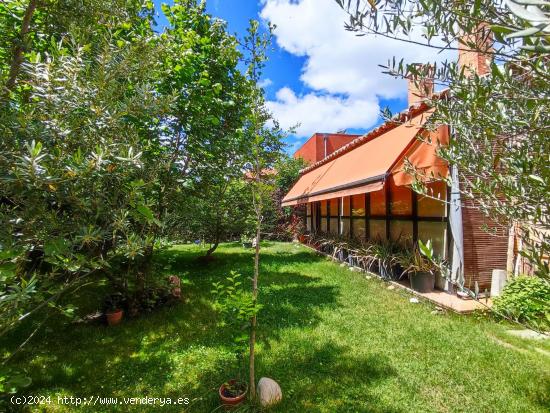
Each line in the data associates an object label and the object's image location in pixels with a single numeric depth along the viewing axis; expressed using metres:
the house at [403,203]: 6.71
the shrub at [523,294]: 5.29
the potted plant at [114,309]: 6.08
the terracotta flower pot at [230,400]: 3.35
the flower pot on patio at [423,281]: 7.41
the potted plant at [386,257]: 8.75
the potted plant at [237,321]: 3.38
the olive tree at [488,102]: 1.72
